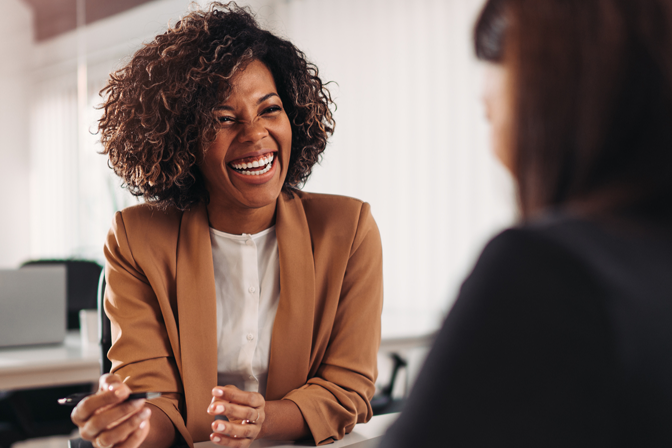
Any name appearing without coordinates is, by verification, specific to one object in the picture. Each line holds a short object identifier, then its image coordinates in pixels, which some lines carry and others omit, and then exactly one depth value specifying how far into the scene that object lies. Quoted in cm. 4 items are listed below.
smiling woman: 120
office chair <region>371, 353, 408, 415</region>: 221
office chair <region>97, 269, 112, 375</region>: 133
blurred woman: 37
